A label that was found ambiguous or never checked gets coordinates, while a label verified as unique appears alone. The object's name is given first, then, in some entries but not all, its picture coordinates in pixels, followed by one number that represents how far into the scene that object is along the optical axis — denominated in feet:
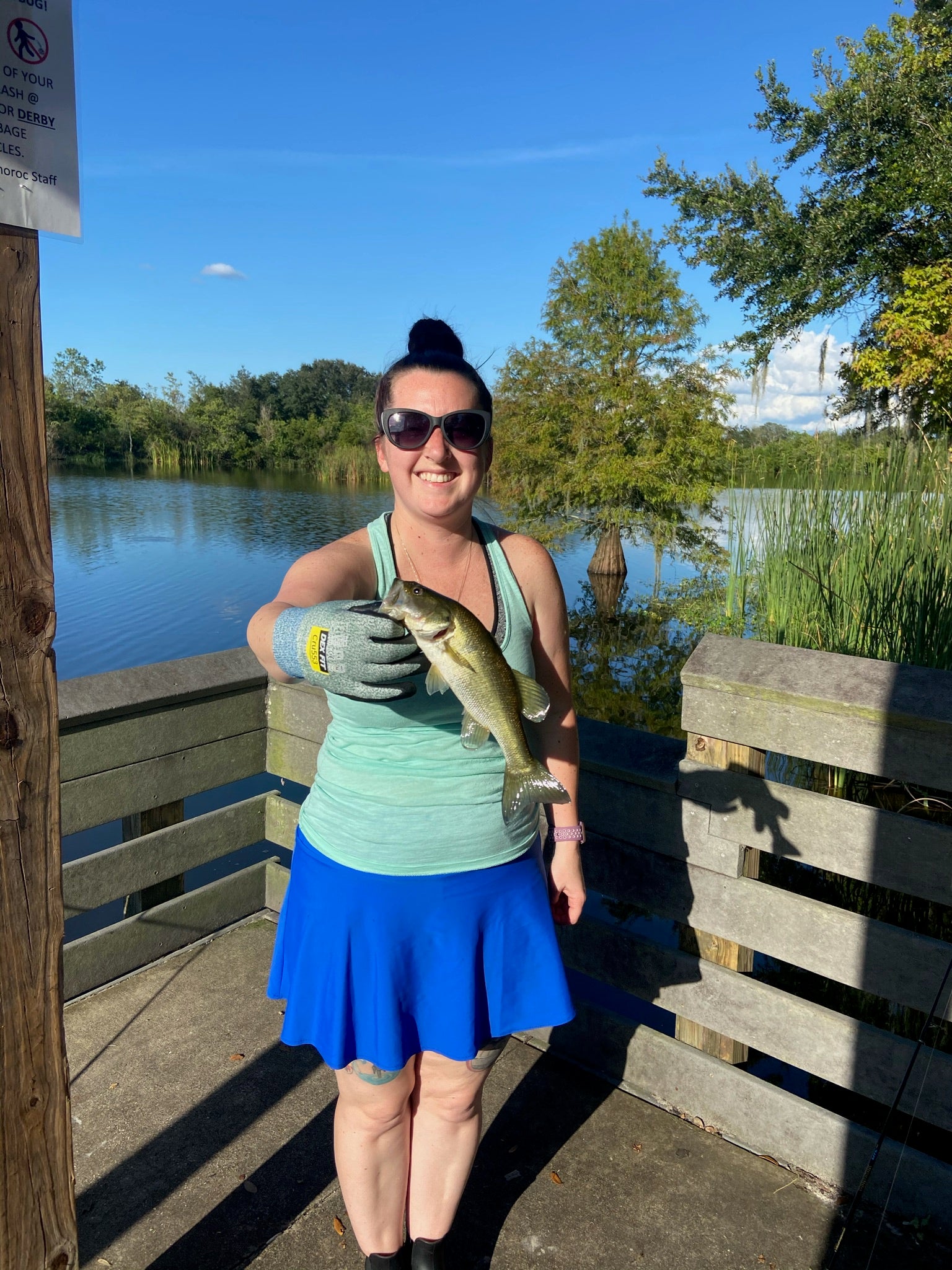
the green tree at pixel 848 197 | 69.15
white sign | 4.02
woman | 6.43
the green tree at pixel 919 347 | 59.57
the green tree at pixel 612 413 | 88.94
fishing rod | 6.25
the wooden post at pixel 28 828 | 4.41
